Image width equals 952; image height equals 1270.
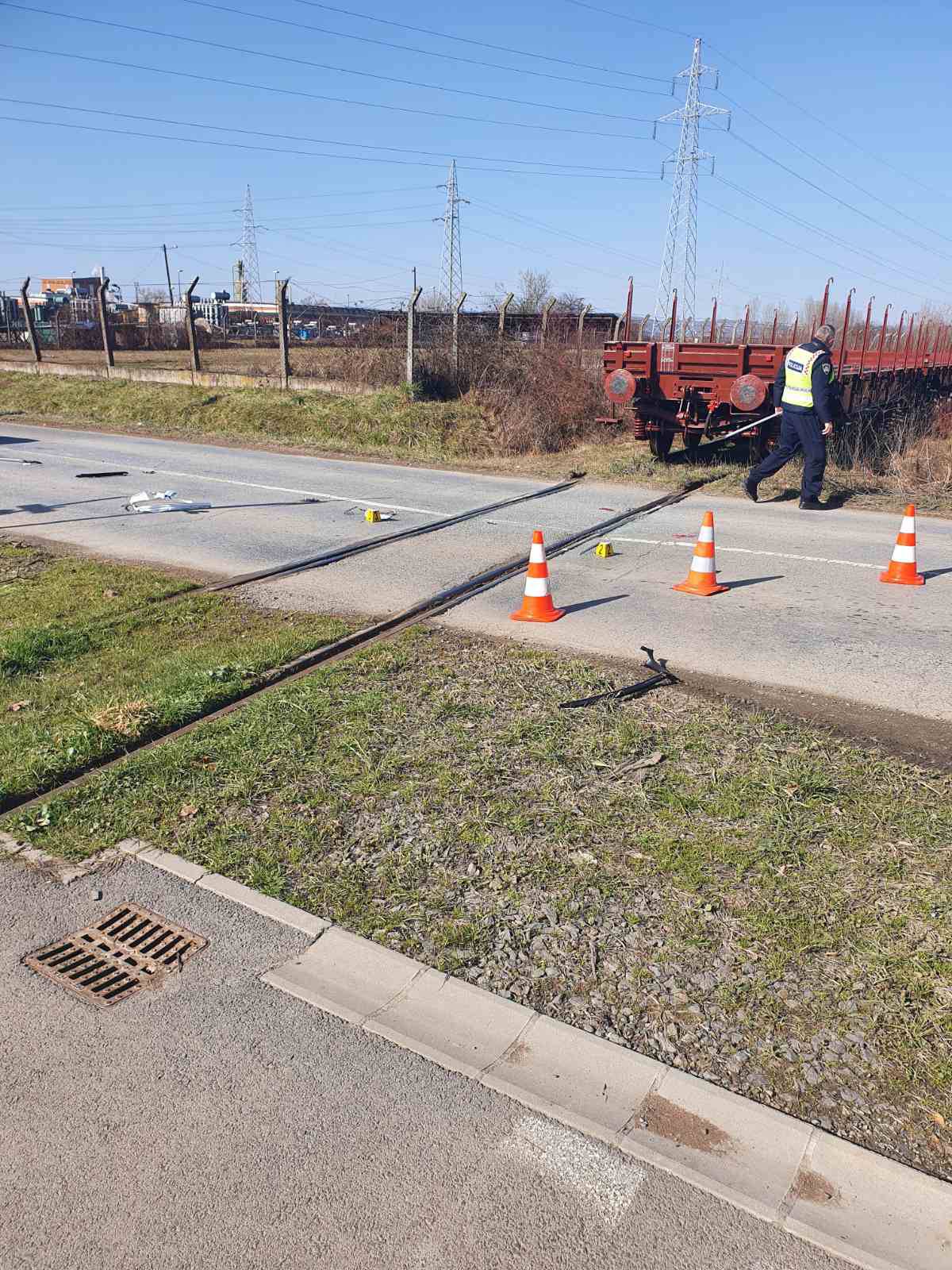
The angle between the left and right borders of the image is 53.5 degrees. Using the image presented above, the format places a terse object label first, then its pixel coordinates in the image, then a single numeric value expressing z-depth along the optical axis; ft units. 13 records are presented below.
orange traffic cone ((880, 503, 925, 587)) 26.27
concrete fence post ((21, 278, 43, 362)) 85.95
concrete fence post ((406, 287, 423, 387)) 62.34
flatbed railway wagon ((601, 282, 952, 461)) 41.88
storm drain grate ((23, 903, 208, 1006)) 10.69
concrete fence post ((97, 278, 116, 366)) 79.25
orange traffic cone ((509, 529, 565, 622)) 23.09
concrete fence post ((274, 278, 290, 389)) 66.95
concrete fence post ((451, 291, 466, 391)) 65.36
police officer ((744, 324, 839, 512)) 34.09
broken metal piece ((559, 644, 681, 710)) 17.94
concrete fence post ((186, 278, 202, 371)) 71.82
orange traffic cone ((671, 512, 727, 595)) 25.58
